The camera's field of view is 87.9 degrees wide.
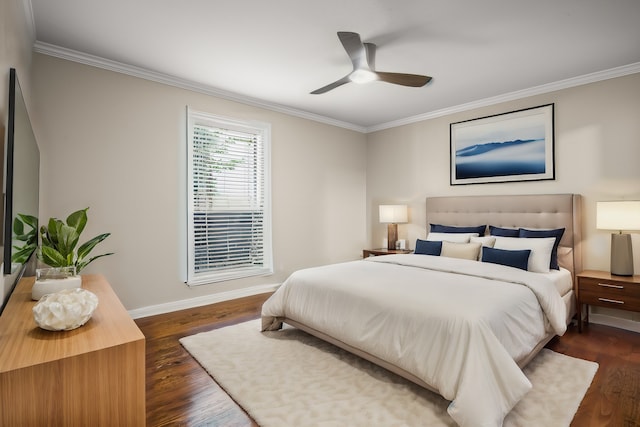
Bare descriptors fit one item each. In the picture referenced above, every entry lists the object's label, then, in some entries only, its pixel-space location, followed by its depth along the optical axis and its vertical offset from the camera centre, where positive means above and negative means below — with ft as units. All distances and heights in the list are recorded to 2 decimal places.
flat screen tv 4.63 +0.34
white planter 5.76 -1.32
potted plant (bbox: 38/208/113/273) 6.42 -0.60
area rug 6.08 -3.73
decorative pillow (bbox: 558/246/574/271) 11.65 -1.57
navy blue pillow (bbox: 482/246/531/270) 10.46 -1.43
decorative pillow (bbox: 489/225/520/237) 12.53 -0.72
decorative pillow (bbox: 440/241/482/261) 12.00 -1.38
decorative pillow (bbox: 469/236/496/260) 12.26 -1.05
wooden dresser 3.34 -1.77
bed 5.87 -2.20
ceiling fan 8.96 +3.91
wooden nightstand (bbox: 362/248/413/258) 16.28 -1.93
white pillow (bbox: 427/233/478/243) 13.02 -0.98
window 12.84 +0.56
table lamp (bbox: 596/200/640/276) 10.02 -0.35
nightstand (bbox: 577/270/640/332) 9.78 -2.39
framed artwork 12.80 +2.75
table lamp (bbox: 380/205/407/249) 16.53 -0.16
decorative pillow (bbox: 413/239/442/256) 12.92 -1.37
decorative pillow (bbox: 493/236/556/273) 10.61 -1.16
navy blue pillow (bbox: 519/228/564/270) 11.23 -0.76
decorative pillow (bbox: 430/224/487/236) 13.64 -0.68
